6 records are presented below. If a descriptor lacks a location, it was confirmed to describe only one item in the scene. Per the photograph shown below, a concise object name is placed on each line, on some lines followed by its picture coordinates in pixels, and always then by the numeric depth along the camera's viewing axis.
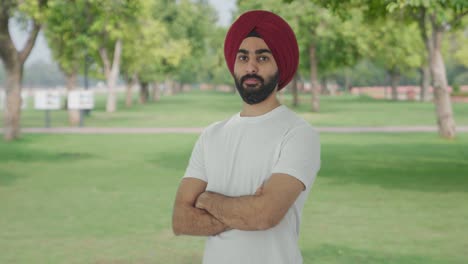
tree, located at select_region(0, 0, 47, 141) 23.08
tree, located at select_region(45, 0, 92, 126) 34.91
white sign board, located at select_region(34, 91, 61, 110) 30.62
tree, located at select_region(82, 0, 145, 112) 22.80
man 3.00
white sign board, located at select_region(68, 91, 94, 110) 31.69
